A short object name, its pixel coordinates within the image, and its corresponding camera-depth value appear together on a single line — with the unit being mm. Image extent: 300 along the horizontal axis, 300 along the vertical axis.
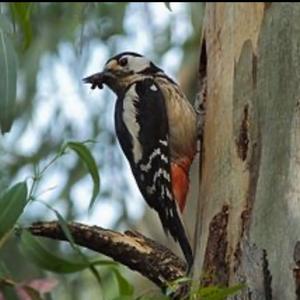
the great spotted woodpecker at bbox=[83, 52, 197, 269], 6192
